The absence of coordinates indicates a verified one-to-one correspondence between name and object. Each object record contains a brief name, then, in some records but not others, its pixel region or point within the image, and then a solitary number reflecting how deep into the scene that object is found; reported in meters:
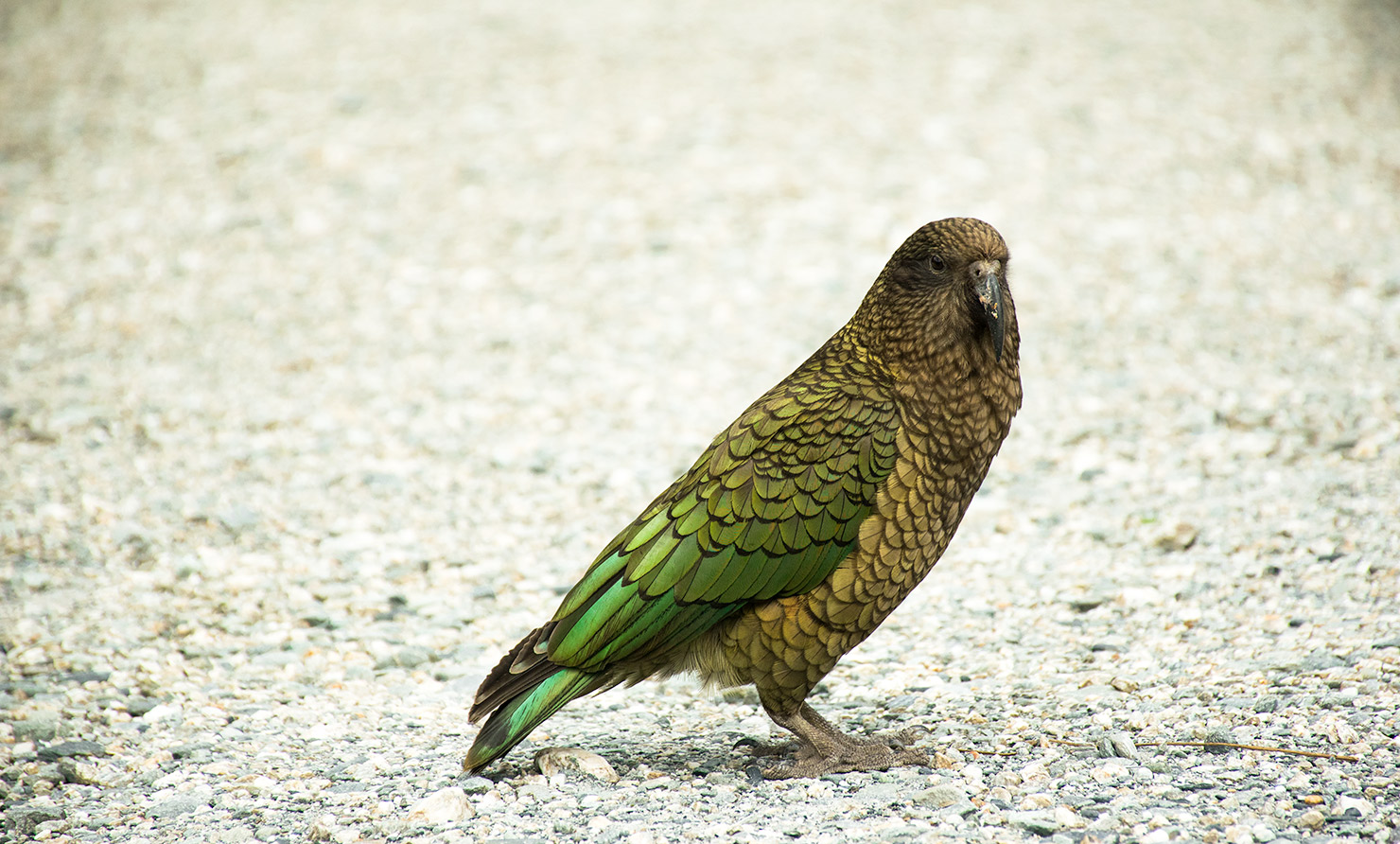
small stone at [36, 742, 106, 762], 10.12
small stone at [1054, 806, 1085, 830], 8.02
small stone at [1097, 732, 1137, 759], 9.07
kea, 9.12
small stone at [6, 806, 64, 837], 9.11
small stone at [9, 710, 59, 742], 10.35
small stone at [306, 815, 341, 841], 8.64
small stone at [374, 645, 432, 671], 12.12
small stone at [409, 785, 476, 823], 8.74
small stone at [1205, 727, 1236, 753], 9.00
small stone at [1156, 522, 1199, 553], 13.44
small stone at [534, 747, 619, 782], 9.48
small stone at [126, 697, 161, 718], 10.97
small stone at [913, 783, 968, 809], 8.57
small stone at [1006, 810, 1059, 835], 8.02
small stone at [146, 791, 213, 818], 9.23
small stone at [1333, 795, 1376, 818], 7.89
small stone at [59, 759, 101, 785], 9.83
